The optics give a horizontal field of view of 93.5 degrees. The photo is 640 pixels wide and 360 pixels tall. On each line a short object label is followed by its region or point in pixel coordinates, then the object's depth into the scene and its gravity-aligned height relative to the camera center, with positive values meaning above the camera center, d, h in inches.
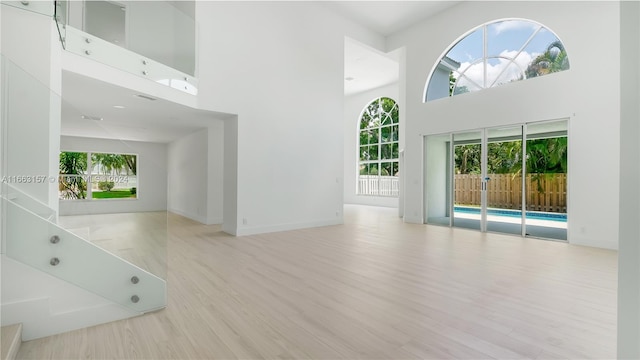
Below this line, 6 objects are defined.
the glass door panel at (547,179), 221.0 +1.7
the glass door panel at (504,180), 242.1 +0.8
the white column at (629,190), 34.3 -0.9
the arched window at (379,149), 479.2 +52.9
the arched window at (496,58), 228.2 +103.7
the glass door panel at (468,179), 265.1 +1.6
